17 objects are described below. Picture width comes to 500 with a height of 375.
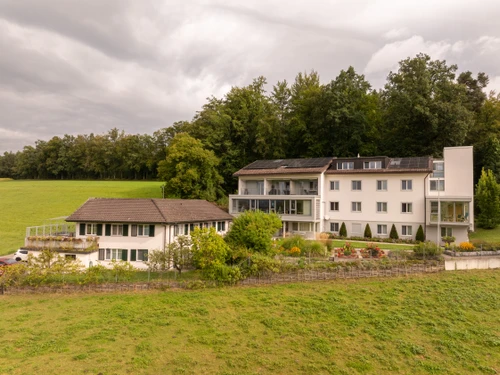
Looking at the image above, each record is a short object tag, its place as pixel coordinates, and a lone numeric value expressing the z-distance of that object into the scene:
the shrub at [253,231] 23.66
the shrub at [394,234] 34.09
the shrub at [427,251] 22.88
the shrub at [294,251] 25.05
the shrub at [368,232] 35.25
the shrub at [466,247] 24.31
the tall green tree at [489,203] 37.94
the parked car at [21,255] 26.50
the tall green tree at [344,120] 48.00
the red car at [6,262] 24.56
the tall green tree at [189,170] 44.72
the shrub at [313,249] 25.20
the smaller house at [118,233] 25.17
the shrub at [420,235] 33.00
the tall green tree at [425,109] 42.68
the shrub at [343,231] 36.75
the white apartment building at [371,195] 33.12
